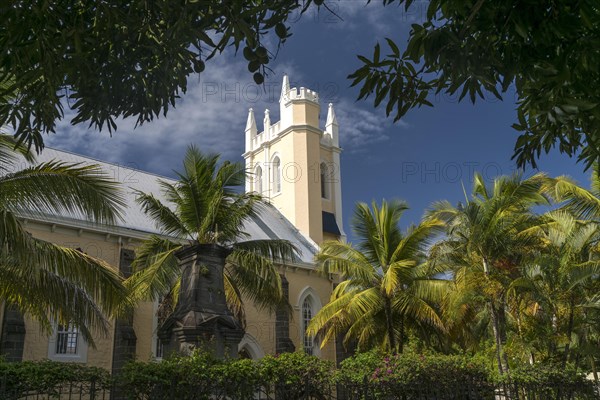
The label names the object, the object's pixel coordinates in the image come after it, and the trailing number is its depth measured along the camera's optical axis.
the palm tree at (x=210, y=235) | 15.71
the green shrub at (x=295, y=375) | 11.12
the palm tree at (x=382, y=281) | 21.44
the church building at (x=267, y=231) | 21.30
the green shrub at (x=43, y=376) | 8.96
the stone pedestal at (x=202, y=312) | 11.57
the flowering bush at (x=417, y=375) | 12.89
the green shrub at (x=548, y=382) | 13.77
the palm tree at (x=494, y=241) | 17.09
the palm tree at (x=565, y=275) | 16.41
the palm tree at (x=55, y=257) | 9.56
